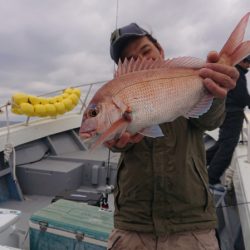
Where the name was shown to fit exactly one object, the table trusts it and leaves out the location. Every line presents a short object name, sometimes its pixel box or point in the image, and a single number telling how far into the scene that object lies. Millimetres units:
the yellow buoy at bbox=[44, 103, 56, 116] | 4803
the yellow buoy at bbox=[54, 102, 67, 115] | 4969
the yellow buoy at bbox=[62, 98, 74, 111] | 5117
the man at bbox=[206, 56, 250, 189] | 3409
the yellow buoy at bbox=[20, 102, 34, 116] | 4530
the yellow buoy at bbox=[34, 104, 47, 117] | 4652
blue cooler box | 2236
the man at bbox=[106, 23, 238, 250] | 1327
